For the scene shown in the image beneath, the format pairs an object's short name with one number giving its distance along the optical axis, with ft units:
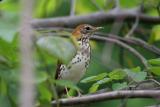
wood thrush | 29.43
